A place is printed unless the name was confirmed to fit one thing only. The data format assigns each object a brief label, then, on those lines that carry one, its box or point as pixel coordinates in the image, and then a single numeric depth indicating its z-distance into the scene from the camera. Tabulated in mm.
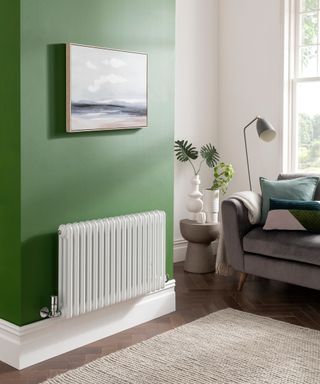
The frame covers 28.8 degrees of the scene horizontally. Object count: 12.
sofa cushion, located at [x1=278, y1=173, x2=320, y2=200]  5230
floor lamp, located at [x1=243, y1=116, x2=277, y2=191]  5211
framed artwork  3545
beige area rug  3238
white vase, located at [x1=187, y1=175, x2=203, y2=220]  5461
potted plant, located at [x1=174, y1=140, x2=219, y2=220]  5469
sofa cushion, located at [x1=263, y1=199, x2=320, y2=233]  4574
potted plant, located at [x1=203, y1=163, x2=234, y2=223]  5441
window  5625
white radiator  3545
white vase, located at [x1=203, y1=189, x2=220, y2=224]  5477
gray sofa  4359
